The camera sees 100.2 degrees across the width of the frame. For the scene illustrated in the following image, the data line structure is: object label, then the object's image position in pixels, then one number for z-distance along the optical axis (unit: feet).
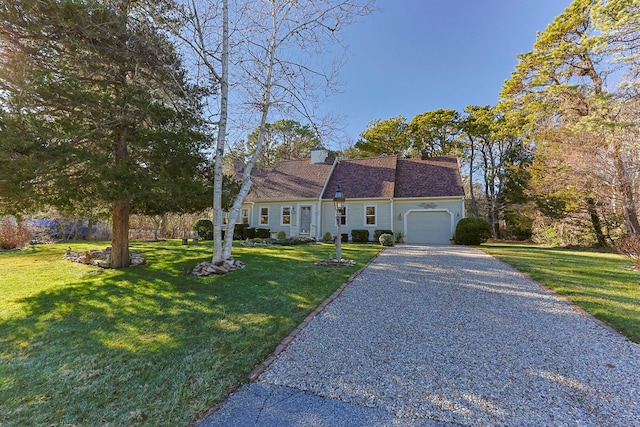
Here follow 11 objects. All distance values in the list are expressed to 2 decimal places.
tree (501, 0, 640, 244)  31.51
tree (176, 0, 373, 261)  23.29
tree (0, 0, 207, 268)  16.58
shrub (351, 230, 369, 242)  52.01
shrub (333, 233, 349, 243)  53.31
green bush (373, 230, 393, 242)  51.03
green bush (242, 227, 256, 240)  57.62
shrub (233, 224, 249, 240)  57.72
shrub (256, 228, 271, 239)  57.55
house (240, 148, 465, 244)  51.57
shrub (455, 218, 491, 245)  45.16
